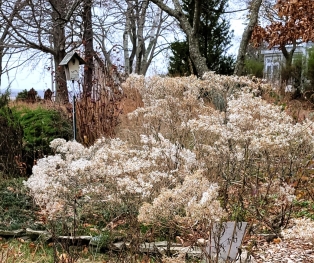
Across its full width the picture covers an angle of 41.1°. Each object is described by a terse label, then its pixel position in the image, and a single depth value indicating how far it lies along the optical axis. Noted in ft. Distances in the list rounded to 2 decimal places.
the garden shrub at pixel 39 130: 20.42
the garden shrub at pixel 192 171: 8.71
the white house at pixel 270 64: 49.89
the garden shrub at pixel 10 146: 19.54
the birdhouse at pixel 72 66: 20.14
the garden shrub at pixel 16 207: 13.76
